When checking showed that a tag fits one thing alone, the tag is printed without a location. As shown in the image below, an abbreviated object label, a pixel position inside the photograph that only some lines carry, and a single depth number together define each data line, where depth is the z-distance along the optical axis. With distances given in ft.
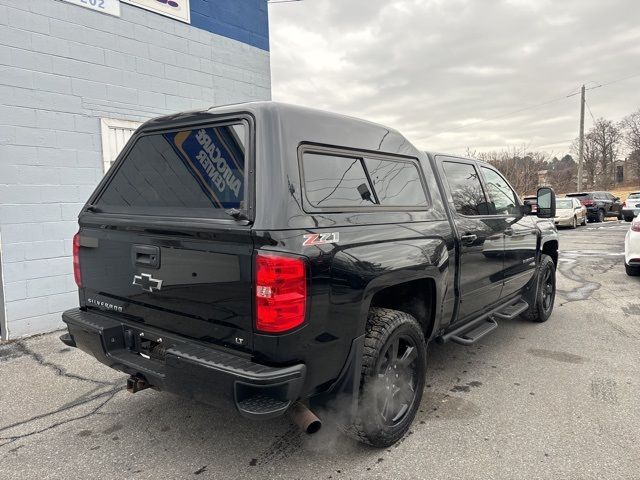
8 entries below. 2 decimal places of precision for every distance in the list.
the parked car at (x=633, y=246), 24.64
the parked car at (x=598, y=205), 72.90
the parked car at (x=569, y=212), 61.87
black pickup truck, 7.32
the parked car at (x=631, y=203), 38.46
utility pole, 100.22
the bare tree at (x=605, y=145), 198.80
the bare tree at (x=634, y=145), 189.88
